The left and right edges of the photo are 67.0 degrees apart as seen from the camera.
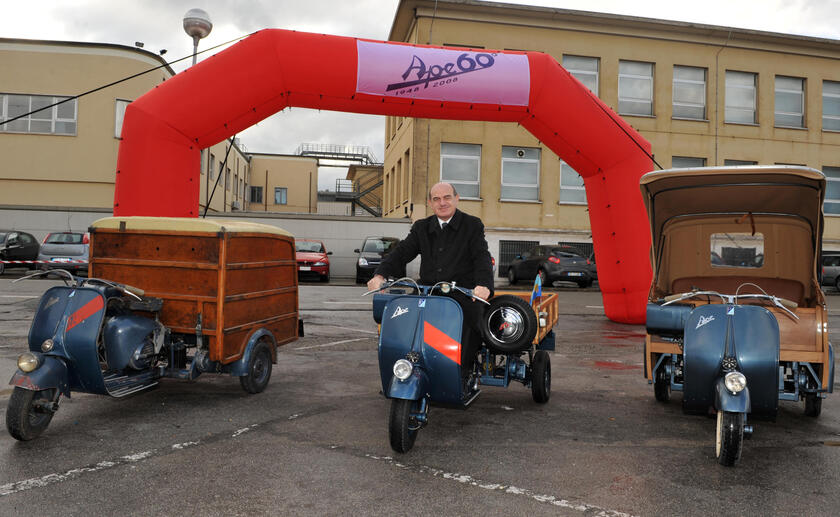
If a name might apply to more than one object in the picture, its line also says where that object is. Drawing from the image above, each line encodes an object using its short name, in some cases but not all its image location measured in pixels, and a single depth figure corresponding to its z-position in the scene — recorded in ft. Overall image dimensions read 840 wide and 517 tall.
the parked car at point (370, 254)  68.69
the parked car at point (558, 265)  69.56
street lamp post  41.60
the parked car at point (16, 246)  66.18
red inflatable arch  27.37
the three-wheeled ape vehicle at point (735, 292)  13.39
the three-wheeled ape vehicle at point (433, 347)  13.15
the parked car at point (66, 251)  61.62
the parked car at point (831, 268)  75.41
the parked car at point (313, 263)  69.21
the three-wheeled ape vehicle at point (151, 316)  14.52
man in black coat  15.72
